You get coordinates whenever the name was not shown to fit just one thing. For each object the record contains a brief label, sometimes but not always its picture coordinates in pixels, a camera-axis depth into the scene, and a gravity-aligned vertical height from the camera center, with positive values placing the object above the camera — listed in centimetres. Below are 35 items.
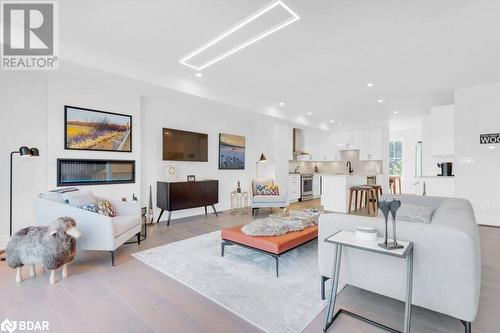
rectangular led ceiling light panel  250 +162
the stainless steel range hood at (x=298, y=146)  847 +73
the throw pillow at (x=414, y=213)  218 -46
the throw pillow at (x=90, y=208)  291 -52
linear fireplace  379 -11
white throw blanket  281 -76
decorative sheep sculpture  234 -81
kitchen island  596 -64
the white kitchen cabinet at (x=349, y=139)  848 +97
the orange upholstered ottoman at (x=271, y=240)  254 -86
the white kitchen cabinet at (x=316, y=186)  889 -75
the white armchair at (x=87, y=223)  276 -68
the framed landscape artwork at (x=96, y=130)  383 +61
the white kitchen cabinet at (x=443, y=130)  540 +84
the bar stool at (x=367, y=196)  595 -79
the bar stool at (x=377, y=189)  627 -60
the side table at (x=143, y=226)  391 -107
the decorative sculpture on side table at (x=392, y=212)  158 -32
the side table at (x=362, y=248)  149 -62
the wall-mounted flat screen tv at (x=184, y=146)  517 +46
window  970 +34
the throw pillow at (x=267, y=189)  586 -58
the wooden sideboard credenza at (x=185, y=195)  472 -62
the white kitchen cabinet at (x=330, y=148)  911 +70
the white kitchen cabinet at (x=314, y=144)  888 +85
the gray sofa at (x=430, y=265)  149 -70
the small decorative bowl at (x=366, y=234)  170 -48
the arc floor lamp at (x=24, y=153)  291 +15
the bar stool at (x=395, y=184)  942 -70
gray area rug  190 -117
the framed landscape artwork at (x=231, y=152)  638 +39
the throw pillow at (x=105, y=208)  307 -57
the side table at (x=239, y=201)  650 -101
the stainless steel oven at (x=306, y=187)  828 -73
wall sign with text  465 +56
